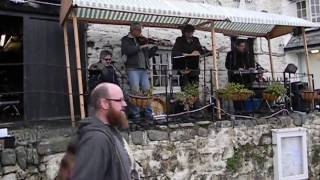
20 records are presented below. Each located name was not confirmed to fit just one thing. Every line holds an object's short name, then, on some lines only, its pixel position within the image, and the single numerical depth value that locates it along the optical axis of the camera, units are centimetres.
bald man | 286
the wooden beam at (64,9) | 731
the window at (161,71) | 1038
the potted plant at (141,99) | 747
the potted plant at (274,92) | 929
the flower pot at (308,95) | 1030
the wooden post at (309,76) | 1033
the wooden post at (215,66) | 859
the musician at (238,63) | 980
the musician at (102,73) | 784
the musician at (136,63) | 798
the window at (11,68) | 947
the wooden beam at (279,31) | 1117
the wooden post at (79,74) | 726
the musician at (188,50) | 884
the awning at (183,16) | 751
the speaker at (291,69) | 1012
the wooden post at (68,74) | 790
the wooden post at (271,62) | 1146
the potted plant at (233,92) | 849
